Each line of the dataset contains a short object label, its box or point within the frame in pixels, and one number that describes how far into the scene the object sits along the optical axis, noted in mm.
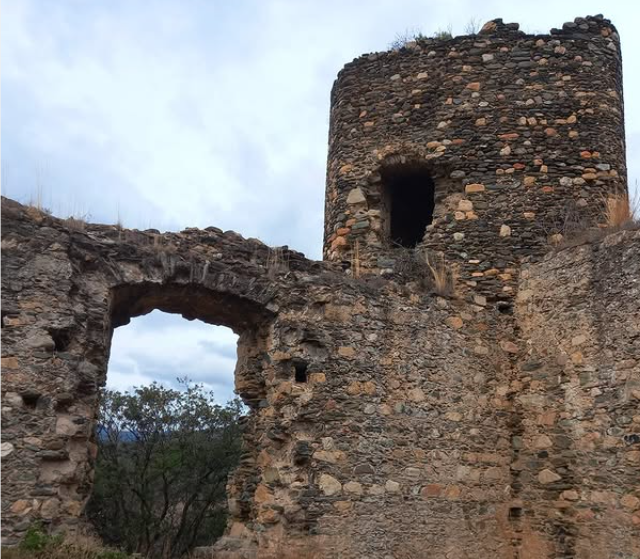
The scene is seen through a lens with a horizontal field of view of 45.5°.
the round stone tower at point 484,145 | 9078
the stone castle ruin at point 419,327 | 6281
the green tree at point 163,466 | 14242
